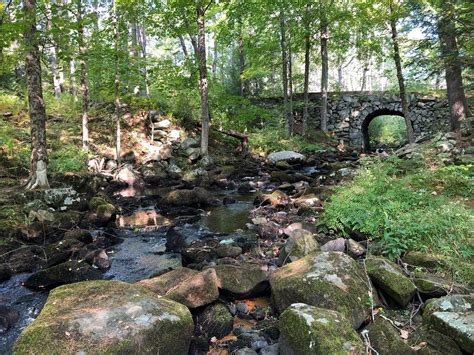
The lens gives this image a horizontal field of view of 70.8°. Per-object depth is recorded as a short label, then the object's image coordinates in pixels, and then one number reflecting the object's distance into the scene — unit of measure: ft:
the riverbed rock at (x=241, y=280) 14.26
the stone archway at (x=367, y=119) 76.84
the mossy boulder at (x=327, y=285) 11.76
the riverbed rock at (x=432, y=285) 12.33
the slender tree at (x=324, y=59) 59.88
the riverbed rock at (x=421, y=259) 13.88
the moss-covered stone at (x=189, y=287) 13.05
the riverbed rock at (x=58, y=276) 16.79
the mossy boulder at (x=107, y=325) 9.16
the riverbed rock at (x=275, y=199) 28.76
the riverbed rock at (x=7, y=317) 13.28
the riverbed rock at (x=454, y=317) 9.34
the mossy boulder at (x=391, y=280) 12.32
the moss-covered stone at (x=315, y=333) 9.16
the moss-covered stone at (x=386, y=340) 9.90
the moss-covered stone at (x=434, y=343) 9.58
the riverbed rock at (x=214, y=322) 12.32
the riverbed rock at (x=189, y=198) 32.73
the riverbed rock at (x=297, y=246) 16.70
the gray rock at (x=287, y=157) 53.42
